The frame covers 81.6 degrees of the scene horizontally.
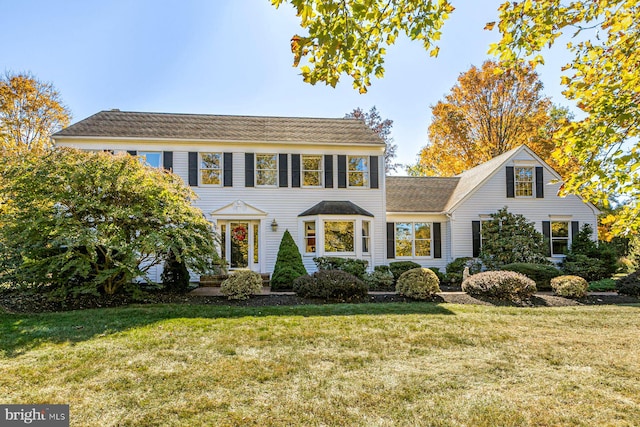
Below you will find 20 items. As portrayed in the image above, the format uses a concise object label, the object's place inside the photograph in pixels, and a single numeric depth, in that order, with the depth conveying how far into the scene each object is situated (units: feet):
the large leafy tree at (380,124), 96.73
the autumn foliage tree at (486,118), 79.20
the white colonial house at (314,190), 48.67
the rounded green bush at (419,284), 32.32
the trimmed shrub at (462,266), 49.67
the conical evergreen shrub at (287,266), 39.65
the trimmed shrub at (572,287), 35.14
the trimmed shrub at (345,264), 44.52
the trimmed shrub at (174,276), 37.22
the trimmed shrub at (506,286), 33.24
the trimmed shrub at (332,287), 32.12
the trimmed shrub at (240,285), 32.07
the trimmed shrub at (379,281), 42.32
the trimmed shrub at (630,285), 37.22
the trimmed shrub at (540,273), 41.65
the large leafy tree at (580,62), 12.72
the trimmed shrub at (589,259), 48.47
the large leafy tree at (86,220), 27.14
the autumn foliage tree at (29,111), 68.03
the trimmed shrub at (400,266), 48.65
